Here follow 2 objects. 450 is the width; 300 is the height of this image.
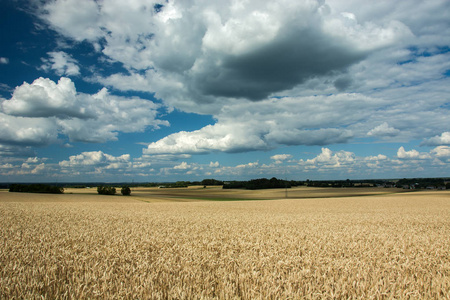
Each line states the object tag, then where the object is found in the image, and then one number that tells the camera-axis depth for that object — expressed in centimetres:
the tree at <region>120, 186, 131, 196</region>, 8216
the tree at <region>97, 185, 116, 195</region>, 8131
